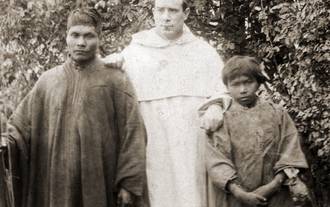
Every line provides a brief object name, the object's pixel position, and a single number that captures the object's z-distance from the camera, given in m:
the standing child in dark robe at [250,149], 6.05
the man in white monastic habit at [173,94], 6.73
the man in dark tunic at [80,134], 5.93
